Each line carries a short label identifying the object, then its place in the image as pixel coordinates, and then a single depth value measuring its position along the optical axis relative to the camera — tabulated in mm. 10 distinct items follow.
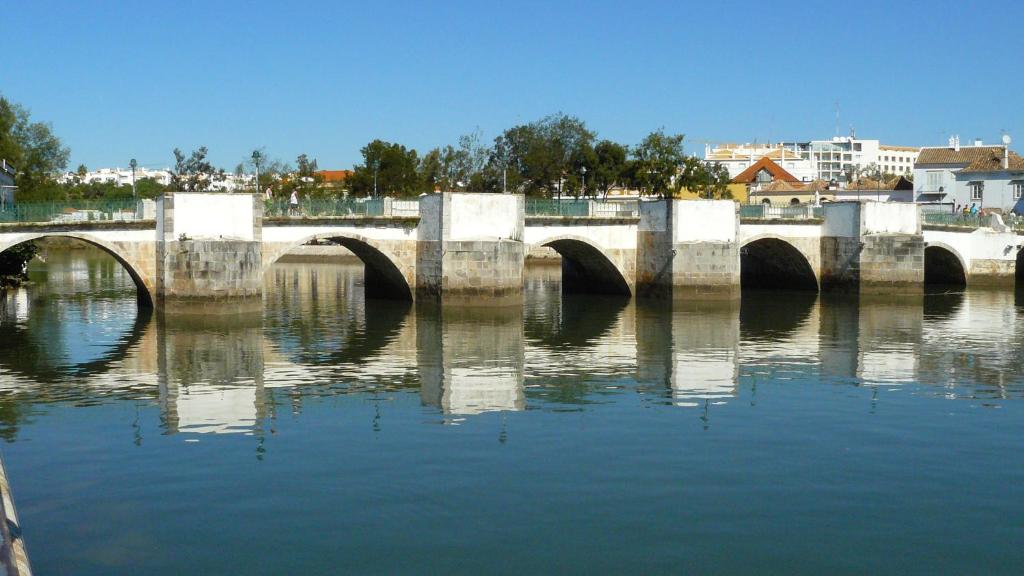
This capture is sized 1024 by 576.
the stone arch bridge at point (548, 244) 33156
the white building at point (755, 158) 111562
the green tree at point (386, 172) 64562
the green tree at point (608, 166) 63531
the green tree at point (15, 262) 42669
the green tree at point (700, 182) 63719
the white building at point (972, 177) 64312
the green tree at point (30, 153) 60469
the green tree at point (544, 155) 67312
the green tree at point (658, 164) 62312
